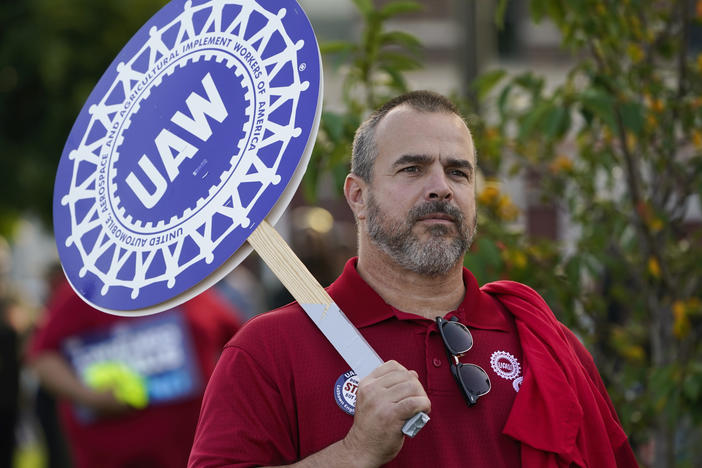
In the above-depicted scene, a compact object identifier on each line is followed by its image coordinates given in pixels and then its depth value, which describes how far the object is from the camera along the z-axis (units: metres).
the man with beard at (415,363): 4.21
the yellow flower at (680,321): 7.00
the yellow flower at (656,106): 7.12
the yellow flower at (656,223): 7.10
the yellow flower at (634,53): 7.07
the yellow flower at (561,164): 8.18
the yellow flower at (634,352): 7.79
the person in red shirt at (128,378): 8.90
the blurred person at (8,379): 15.39
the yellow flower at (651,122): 7.11
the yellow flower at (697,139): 7.22
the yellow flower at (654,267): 7.11
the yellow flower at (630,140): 7.43
